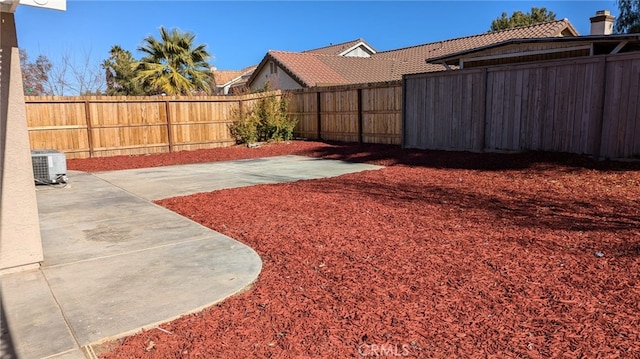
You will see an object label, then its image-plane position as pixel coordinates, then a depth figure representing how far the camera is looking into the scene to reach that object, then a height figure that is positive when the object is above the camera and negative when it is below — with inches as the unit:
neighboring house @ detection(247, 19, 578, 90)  899.4 +149.9
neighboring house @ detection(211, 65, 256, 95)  1535.4 +188.5
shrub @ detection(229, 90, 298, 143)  671.8 +6.0
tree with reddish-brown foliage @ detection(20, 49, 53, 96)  751.1 +96.7
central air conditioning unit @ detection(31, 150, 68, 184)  336.2 -27.0
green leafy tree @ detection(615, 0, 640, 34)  1053.2 +253.2
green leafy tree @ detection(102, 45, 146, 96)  1164.6 +154.5
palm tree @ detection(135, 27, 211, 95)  831.1 +125.0
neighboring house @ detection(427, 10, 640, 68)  435.2 +79.8
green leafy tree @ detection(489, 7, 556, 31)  1518.2 +366.0
